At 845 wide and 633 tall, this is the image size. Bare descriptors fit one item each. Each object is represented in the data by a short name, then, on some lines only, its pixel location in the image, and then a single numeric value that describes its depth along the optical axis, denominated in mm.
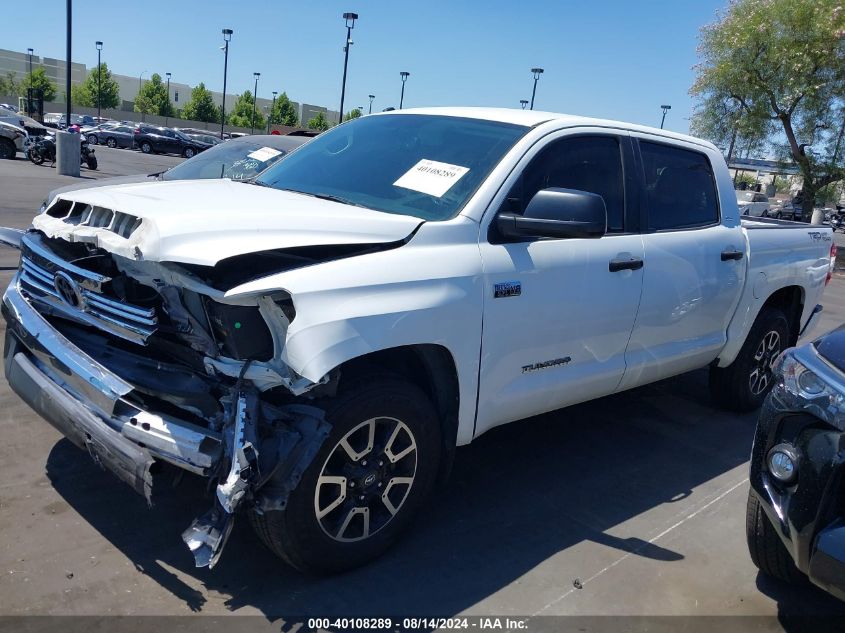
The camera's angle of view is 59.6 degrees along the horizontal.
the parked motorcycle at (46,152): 22859
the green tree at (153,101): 93938
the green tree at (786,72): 21328
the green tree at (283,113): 97100
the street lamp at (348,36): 34375
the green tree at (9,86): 107319
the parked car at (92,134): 44372
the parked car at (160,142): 43344
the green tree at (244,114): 98106
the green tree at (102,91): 96062
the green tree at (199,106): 94250
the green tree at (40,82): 86500
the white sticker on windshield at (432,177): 3574
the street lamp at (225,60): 62444
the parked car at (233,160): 7797
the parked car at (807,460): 2604
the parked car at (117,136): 44250
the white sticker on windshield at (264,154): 7883
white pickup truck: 2750
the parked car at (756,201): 35844
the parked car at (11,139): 23359
